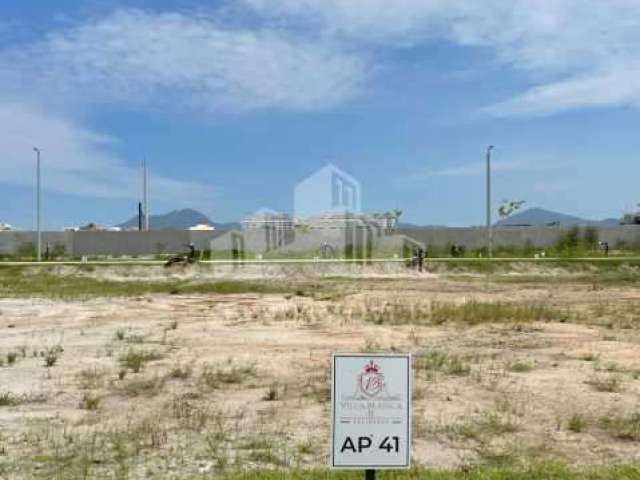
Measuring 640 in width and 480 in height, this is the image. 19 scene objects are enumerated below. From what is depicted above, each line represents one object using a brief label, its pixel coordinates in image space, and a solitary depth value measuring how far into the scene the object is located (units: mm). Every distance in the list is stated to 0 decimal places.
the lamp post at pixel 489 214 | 55875
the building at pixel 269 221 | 70875
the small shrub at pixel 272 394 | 10047
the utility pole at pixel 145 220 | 81062
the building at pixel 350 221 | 67212
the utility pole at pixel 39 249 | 55350
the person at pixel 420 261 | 44519
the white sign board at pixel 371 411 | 4977
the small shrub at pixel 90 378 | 10916
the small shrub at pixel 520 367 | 12031
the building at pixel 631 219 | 95025
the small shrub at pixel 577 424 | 8508
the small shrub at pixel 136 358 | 12341
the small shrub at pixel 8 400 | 9719
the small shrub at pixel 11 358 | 12947
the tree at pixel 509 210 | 75438
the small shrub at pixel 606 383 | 10492
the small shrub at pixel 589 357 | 13056
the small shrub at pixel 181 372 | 11539
